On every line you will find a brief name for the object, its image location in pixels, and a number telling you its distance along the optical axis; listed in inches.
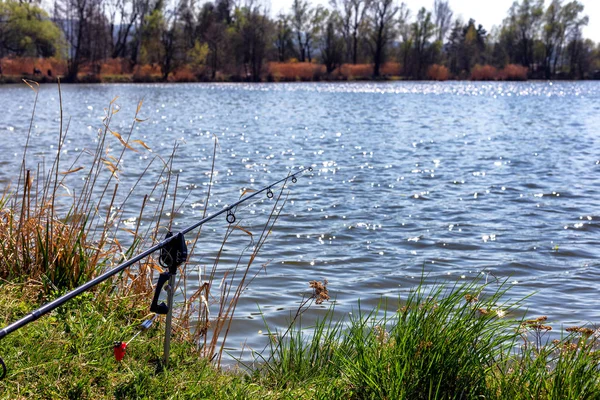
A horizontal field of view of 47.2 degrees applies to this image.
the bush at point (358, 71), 2770.7
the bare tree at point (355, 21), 3034.0
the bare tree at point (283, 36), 3107.8
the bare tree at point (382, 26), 2965.1
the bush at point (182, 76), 2305.0
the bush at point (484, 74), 2950.3
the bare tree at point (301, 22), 3166.8
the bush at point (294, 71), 2519.7
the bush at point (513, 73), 2965.1
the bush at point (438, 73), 2896.2
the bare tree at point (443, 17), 3690.9
